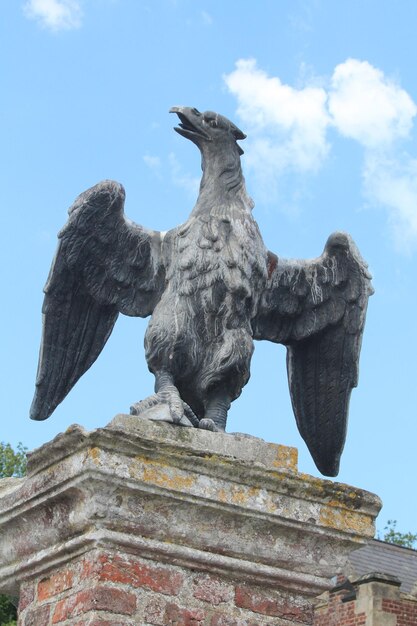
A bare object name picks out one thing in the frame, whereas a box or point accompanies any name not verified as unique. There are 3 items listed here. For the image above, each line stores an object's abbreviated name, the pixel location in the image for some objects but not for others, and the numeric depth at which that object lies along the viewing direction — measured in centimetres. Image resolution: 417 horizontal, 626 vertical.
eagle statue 558
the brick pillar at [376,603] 1959
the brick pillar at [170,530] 478
